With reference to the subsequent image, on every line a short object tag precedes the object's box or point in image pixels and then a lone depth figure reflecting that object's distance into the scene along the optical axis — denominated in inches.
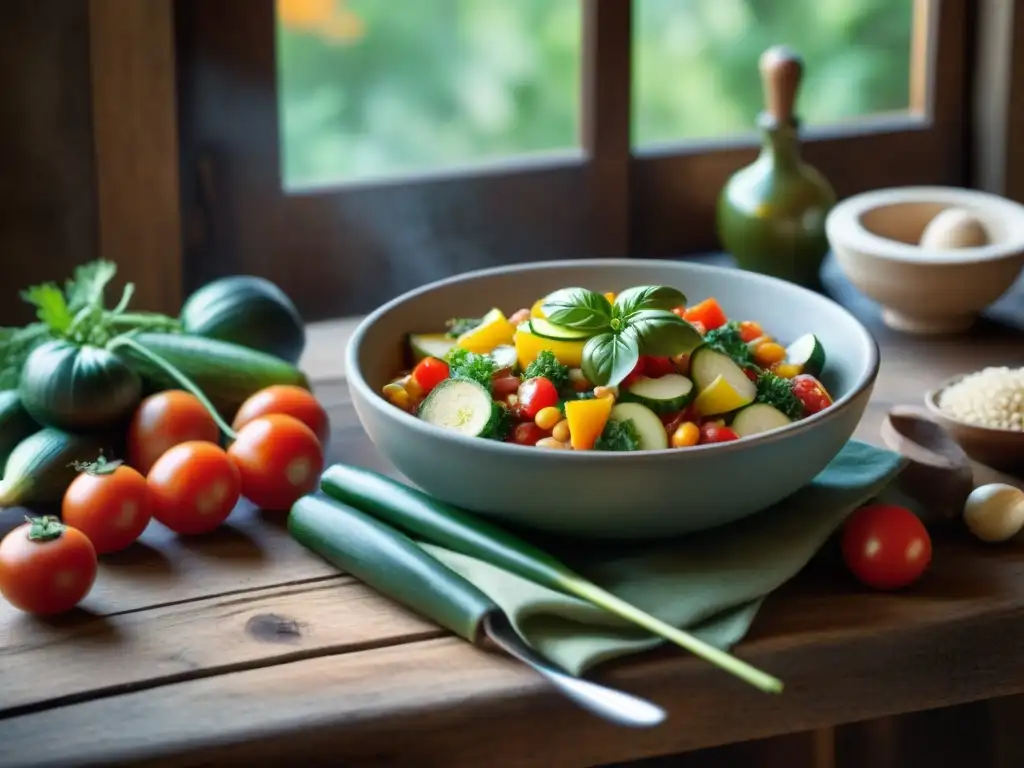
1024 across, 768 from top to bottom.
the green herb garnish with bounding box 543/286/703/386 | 48.8
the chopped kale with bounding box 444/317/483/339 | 57.3
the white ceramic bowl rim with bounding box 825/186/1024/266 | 68.1
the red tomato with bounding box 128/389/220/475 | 56.3
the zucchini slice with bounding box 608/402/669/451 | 48.1
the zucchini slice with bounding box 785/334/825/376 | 54.7
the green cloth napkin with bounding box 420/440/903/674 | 44.8
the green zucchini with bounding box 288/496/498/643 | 45.8
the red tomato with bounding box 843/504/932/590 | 48.1
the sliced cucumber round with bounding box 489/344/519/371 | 52.4
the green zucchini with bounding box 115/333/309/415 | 60.1
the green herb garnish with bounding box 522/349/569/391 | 50.3
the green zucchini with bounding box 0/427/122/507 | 54.6
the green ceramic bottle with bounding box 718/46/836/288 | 74.6
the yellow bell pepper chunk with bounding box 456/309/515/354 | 54.7
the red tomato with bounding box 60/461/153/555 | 50.5
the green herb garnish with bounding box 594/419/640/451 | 47.8
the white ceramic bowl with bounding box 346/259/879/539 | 45.1
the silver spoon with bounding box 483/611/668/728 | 39.8
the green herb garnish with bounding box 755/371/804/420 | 50.9
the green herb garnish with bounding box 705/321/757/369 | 52.8
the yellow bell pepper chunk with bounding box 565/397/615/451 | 47.8
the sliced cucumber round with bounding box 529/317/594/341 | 50.5
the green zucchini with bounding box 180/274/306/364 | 63.7
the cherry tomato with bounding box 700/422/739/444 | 48.3
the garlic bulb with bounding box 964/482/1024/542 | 51.6
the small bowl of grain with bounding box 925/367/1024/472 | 56.6
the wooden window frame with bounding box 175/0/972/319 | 72.8
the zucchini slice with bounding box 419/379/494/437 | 49.0
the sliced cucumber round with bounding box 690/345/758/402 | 50.6
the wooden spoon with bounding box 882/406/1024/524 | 52.7
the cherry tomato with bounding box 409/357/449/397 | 52.8
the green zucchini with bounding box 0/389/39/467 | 57.1
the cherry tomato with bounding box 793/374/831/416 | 51.4
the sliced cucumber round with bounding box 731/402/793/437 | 49.8
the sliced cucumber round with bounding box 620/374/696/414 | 49.1
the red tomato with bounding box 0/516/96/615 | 46.6
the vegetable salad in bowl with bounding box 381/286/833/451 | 48.4
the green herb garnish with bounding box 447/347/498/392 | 50.9
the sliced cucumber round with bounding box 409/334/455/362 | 56.4
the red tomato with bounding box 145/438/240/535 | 52.1
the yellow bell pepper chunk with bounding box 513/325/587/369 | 51.2
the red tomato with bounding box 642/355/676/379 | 50.9
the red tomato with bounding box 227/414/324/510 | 54.2
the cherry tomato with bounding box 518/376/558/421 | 49.6
